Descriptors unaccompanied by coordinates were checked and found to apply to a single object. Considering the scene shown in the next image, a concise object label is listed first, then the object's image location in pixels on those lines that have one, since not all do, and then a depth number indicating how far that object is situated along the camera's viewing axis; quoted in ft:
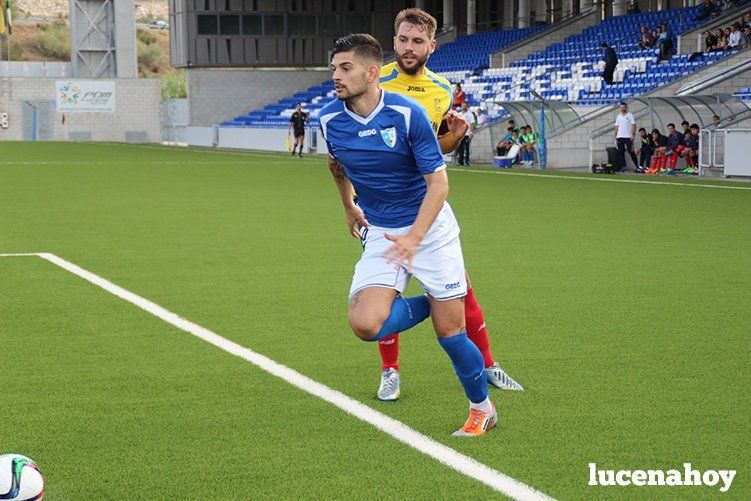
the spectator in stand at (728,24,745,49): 109.70
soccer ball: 14.51
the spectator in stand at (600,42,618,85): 118.11
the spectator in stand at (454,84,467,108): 100.68
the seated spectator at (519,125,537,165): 107.34
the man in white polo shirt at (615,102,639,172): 93.66
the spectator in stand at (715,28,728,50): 111.66
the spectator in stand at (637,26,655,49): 126.62
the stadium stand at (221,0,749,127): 116.16
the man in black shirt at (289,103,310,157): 136.15
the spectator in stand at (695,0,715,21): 123.13
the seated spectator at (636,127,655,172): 95.04
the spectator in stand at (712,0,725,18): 122.52
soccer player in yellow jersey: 21.65
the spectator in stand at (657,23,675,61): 118.93
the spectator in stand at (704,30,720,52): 113.50
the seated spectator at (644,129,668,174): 93.30
